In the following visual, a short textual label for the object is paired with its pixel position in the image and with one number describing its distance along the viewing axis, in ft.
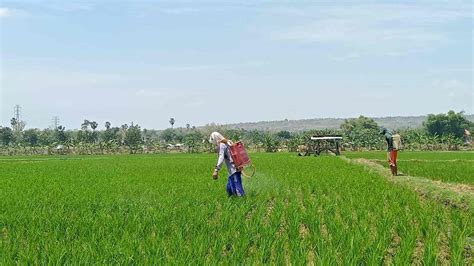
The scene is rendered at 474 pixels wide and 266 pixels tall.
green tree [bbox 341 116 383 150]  191.09
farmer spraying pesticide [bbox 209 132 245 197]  29.12
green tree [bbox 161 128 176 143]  345.96
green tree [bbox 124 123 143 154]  240.73
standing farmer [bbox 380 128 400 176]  47.80
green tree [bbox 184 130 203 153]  194.49
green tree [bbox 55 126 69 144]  281.13
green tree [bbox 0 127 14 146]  281.74
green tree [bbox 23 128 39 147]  311.06
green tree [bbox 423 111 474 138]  245.39
